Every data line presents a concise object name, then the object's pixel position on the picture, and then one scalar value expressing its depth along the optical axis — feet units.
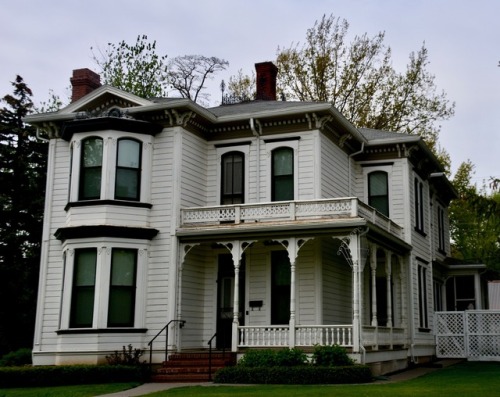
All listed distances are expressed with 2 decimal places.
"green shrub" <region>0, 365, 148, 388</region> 61.26
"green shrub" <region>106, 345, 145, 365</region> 65.77
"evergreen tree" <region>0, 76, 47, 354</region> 99.50
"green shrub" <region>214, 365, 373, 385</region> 56.49
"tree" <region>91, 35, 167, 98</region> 130.41
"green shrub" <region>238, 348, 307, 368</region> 59.62
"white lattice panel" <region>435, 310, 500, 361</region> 87.66
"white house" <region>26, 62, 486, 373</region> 66.80
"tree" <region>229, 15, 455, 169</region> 124.36
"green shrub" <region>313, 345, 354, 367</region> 59.21
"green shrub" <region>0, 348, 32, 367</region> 75.82
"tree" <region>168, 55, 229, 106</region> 141.08
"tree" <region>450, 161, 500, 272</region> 145.59
